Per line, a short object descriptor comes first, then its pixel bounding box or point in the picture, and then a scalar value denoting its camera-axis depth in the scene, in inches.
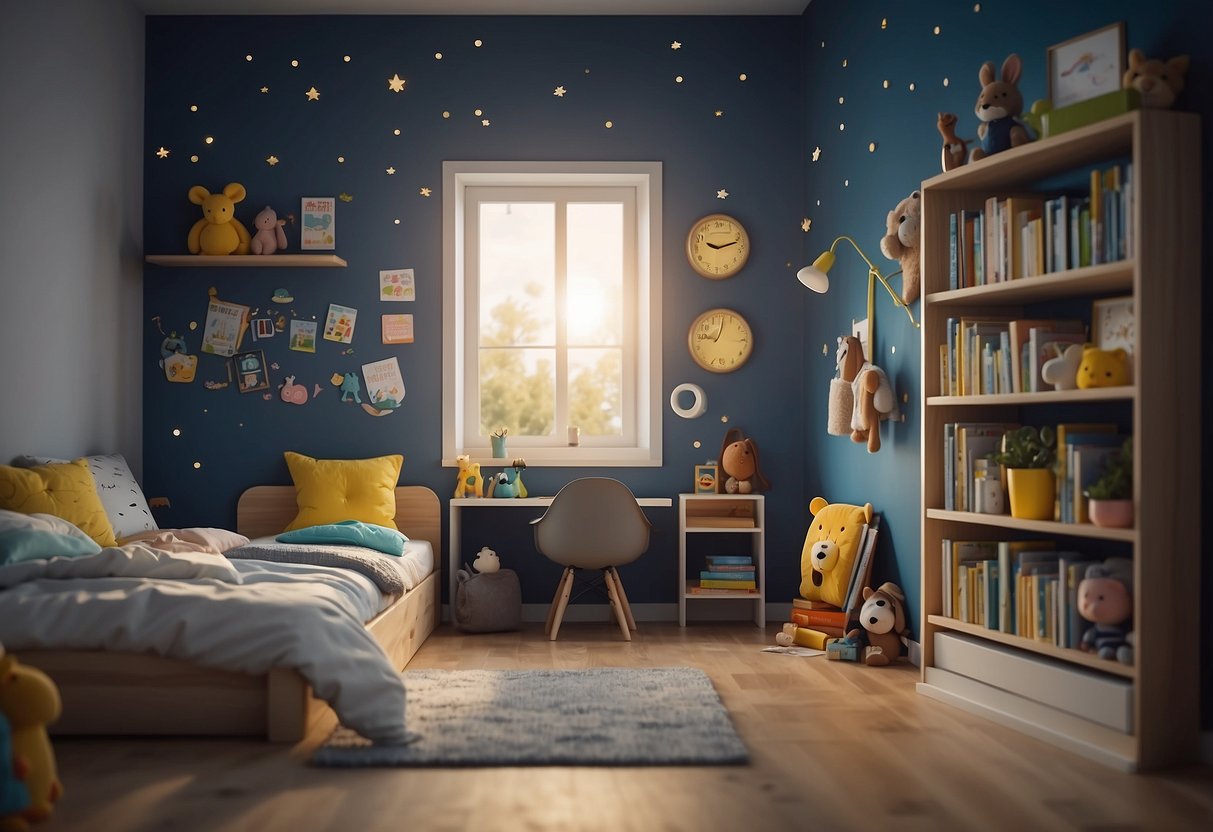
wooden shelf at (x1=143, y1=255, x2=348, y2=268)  189.6
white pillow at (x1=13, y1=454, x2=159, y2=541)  165.3
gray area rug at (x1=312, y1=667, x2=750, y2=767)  105.8
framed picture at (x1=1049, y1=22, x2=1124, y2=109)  112.3
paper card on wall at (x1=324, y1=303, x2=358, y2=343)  197.8
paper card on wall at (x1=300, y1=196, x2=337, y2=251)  197.0
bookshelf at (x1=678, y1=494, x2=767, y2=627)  187.9
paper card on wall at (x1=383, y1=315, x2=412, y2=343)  198.4
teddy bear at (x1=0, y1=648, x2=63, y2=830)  86.2
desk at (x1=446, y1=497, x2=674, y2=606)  187.2
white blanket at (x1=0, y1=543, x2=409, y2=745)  109.0
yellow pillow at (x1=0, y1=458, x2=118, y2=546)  138.3
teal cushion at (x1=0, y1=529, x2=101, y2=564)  119.5
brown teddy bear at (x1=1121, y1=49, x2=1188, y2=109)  104.7
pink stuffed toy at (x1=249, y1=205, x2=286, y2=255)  192.7
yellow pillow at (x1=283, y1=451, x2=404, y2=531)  186.2
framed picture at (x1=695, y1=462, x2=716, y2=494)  195.0
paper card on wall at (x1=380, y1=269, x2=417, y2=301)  198.5
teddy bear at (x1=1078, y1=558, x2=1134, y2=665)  106.0
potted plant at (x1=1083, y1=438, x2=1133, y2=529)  105.0
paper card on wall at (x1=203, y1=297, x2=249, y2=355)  197.0
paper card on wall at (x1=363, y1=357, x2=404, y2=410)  198.2
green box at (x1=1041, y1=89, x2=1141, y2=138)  106.7
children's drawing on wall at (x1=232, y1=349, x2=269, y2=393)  197.6
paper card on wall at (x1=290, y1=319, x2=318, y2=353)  197.6
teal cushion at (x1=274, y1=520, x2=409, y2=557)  167.2
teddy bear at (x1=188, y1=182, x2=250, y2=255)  190.9
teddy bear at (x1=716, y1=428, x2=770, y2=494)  192.5
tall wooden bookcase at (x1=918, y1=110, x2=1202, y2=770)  102.9
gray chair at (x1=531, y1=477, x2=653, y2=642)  173.6
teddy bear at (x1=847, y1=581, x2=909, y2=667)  155.4
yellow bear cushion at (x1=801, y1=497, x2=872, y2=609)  168.6
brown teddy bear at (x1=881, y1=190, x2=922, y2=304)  148.7
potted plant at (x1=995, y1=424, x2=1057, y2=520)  118.2
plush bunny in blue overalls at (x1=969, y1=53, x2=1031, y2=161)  123.7
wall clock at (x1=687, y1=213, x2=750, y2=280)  200.5
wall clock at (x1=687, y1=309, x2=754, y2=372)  200.5
